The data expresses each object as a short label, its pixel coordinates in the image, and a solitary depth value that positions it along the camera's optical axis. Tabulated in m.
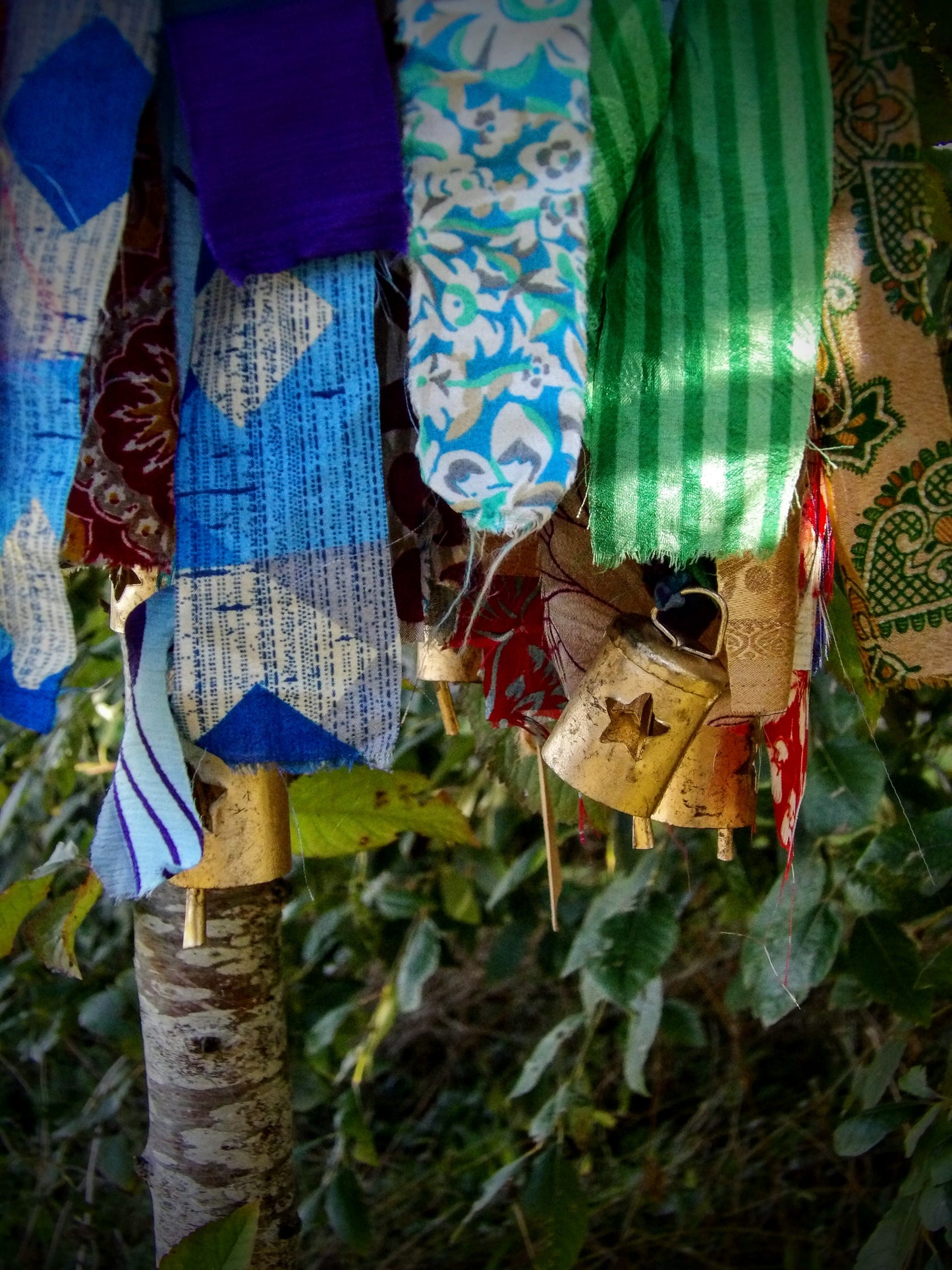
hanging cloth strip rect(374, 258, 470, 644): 0.58
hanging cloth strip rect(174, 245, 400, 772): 0.52
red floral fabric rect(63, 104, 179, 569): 0.54
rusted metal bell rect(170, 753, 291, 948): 0.65
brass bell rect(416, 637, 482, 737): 0.81
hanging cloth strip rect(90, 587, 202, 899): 0.57
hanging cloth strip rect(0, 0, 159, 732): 0.46
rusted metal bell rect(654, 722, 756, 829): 0.69
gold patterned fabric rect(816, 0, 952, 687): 0.51
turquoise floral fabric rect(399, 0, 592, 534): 0.46
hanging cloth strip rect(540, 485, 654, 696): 0.65
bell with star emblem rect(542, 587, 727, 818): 0.61
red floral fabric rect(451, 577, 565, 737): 0.77
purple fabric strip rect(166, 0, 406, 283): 0.47
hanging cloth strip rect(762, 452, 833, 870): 0.60
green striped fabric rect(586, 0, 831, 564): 0.49
